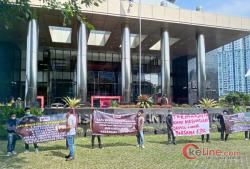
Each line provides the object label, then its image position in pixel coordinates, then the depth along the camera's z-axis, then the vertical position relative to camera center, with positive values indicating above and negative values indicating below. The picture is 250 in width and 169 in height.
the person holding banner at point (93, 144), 7.99 -2.34
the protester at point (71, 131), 6.42 -1.46
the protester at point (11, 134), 7.04 -1.70
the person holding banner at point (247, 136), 10.02 -2.55
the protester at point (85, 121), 11.70 -1.99
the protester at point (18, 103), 13.70 -1.00
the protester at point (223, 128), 9.59 -2.02
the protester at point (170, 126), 8.85 -1.76
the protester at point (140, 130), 8.18 -1.81
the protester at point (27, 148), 7.27 -2.28
